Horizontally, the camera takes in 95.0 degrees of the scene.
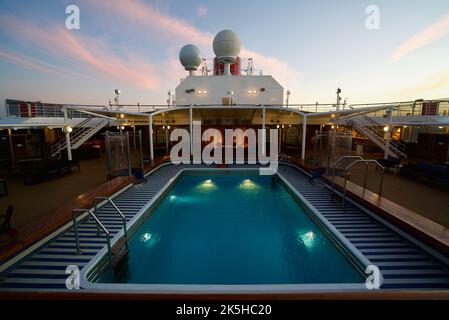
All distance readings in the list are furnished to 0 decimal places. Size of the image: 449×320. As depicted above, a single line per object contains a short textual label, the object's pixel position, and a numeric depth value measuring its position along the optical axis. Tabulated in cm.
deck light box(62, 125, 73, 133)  885
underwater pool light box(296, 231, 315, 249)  488
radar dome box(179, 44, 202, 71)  1928
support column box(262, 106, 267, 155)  1161
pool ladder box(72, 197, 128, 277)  352
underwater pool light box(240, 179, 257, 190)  940
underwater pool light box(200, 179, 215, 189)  932
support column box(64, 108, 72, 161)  889
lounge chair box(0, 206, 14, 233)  377
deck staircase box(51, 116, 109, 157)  1136
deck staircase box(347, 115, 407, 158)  1168
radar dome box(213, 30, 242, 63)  1645
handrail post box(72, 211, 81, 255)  356
